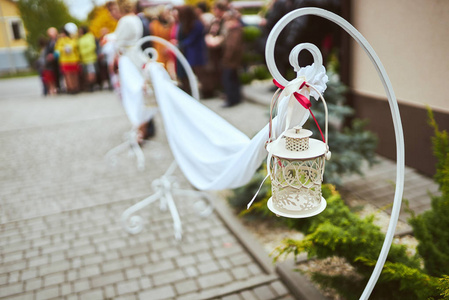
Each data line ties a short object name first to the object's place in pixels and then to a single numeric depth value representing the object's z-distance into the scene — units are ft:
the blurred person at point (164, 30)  30.26
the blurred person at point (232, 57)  31.71
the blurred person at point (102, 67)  45.91
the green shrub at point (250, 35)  45.14
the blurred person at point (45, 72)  45.93
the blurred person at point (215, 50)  33.06
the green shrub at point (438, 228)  9.16
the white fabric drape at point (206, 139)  8.51
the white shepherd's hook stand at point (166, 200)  15.15
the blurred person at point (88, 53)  44.50
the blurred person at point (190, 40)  32.53
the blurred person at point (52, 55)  45.75
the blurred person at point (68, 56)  44.39
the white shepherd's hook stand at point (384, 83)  6.09
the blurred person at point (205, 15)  39.33
